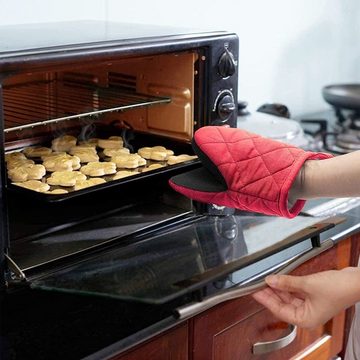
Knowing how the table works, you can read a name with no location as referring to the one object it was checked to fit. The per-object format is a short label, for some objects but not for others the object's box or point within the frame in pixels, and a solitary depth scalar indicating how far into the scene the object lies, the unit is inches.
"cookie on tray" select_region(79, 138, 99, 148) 80.6
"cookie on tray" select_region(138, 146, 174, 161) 77.3
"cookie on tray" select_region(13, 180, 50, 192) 70.4
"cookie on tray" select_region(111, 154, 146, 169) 76.0
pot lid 98.2
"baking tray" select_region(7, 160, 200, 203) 65.1
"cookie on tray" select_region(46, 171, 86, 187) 71.5
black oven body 63.7
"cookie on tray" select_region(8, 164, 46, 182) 71.9
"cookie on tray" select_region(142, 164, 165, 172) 74.8
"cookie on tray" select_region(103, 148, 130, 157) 78.0
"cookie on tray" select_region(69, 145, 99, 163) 77.5
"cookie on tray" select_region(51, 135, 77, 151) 79.1
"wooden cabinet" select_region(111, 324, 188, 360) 65.1
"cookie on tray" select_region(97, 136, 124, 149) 79.9
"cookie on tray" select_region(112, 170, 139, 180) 73.5
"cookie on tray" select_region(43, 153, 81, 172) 74.9
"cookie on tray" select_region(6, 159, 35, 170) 73.9
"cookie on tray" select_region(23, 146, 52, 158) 77.7
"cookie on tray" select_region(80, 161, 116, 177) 74.2
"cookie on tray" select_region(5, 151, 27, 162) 75.5
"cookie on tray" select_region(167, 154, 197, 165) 76.1
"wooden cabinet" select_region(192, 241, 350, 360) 70.6
